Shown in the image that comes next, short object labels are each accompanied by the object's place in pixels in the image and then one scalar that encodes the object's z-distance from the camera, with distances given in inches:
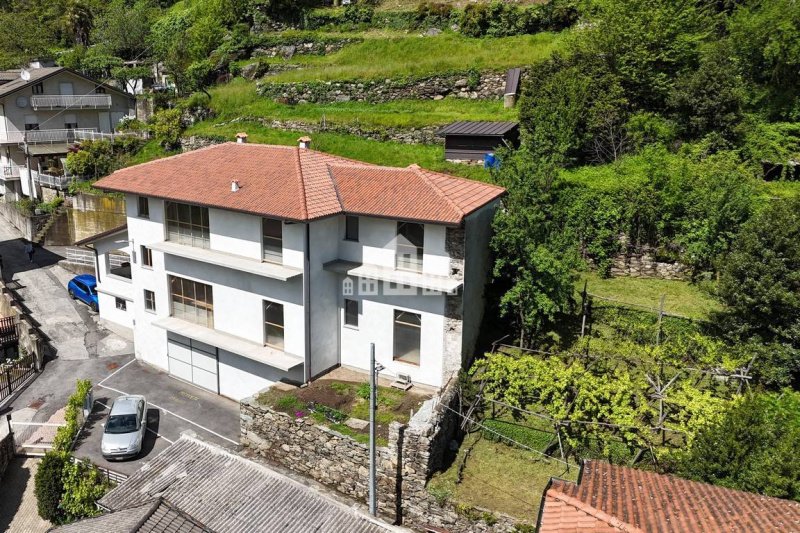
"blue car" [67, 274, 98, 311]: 1277.1
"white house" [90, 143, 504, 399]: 783.7
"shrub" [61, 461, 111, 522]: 696.4
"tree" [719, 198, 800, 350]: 717.9
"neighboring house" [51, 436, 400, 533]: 535.2
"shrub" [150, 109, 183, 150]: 1739.7
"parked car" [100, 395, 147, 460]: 773.3
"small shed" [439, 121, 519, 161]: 1218.6
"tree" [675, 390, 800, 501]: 479.8
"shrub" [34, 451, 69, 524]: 697.6
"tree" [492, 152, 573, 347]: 807.1
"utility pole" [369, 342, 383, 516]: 608.4
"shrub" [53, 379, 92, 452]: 776.3
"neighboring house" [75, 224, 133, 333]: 1136.8
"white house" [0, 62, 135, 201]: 1824.6
